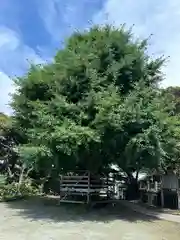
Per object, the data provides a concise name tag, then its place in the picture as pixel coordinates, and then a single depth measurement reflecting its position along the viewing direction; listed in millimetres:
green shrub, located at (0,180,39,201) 10831
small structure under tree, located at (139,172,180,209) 8705
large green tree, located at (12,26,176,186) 7782
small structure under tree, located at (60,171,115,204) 9071
